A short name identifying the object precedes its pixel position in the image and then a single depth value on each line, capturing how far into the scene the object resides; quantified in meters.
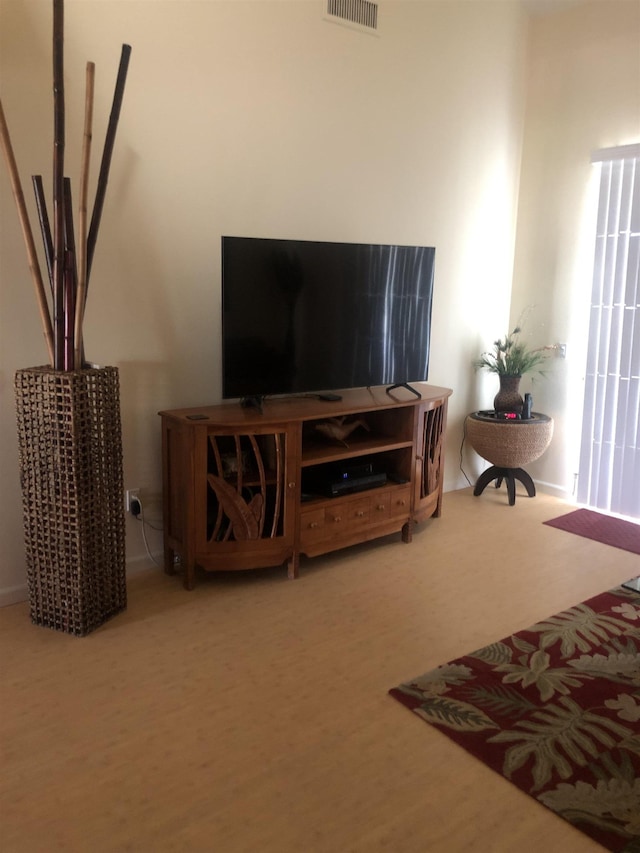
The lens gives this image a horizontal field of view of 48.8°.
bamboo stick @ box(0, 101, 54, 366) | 2.32
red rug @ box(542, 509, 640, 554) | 3.70
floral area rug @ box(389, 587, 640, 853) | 1.84
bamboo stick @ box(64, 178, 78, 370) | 2.46
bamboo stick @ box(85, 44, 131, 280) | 2.46
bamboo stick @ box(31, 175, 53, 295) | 2.44
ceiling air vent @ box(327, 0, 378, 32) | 3.35
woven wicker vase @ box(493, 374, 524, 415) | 4.25
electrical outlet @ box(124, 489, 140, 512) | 3.09
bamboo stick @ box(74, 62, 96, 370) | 2.36
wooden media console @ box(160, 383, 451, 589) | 2.90
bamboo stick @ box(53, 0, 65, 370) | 2.30
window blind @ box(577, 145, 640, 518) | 3.94
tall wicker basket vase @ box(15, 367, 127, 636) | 2.46
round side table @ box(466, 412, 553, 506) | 4.09
